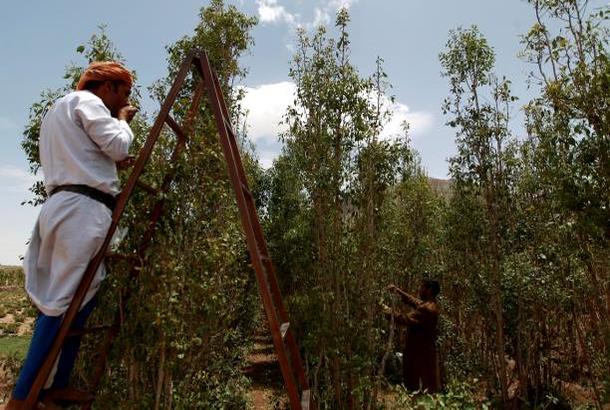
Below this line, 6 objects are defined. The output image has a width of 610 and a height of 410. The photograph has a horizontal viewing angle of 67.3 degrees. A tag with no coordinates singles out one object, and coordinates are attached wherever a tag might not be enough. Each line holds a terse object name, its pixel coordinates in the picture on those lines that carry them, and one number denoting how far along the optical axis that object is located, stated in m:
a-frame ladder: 2.25
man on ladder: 2.29
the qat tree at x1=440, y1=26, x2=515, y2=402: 7.49
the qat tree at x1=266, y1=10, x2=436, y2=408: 6.04
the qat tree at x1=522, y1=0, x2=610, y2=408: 4.17
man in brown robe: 6.67
